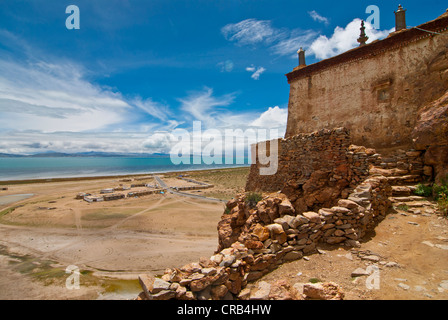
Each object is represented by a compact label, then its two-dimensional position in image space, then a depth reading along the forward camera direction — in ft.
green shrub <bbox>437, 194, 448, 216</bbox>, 20.02
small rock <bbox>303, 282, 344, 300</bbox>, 11.63
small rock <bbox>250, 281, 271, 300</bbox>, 12.12
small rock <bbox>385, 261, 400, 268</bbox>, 14.81
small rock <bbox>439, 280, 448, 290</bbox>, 12.19
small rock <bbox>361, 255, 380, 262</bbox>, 15.71
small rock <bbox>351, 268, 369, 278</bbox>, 14.10
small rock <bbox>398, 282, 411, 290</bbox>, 12.41
